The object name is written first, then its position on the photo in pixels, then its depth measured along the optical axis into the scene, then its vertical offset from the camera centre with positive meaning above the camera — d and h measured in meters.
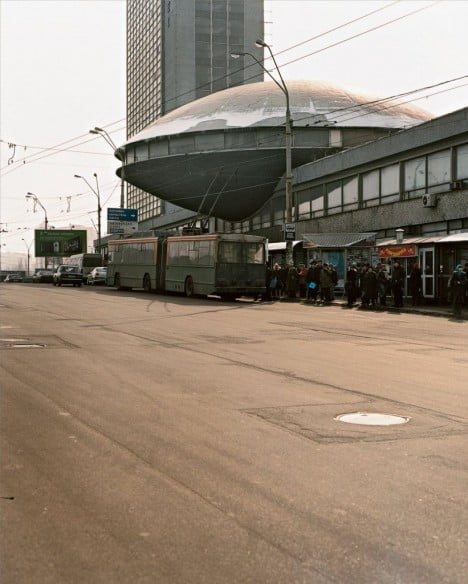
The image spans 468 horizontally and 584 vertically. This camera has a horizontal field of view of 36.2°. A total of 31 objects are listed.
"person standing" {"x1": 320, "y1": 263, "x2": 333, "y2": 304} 28.77 -0.61
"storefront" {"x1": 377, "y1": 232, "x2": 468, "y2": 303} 26.06 +0.46
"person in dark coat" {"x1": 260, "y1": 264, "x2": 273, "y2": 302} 31.95 -0.64
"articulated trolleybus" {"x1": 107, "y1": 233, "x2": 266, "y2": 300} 30.92 +0.16
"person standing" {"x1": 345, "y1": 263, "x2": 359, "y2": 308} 27.65 -0.62
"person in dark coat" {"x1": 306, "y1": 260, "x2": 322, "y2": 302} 29.50 -0.51
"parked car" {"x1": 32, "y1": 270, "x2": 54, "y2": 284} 70.94 -0.92
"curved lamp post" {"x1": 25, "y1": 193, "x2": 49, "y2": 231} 72.78 +6.92
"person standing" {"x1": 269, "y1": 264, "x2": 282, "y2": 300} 32.59 -0.63
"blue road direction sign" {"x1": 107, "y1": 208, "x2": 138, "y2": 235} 60.94 +4.03
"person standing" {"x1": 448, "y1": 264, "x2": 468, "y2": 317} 22.23 -0.60
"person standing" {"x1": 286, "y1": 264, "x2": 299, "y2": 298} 31.48 -0.63
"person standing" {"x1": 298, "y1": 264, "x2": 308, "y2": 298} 31.09 -0.49
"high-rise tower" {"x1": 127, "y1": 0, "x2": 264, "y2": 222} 47.34 +25.02
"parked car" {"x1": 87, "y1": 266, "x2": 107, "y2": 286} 57.41 -0.70
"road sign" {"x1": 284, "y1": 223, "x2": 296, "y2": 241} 32.09 +1.70
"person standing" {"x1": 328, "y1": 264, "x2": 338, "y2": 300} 28.90 -0.49
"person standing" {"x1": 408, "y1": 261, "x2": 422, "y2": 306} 25.98 -0.55
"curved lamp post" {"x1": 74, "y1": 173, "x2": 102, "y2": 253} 65.81 +5.75
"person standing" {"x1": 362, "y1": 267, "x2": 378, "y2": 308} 26.14 -0.71
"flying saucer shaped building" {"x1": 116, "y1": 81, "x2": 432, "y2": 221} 61.56 +11.86
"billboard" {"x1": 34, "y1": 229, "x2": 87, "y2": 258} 96.12 +3.38
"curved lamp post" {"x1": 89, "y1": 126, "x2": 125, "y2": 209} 48.49 +9.17
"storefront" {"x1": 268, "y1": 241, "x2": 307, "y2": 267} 38.00 +0.76
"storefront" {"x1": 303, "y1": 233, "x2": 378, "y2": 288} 31.75 +0.84
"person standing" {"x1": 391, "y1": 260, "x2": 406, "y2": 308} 26.00 -0.58
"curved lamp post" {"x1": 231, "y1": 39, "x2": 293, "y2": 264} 32.78 +3.69
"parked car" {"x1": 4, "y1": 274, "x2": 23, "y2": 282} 86.93 -1.37
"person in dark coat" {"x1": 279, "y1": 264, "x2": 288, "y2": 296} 32.84 -0.47
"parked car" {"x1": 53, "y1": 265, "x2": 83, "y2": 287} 54.34 -0.67
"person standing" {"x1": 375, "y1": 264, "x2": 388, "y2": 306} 26.91 -0.57
